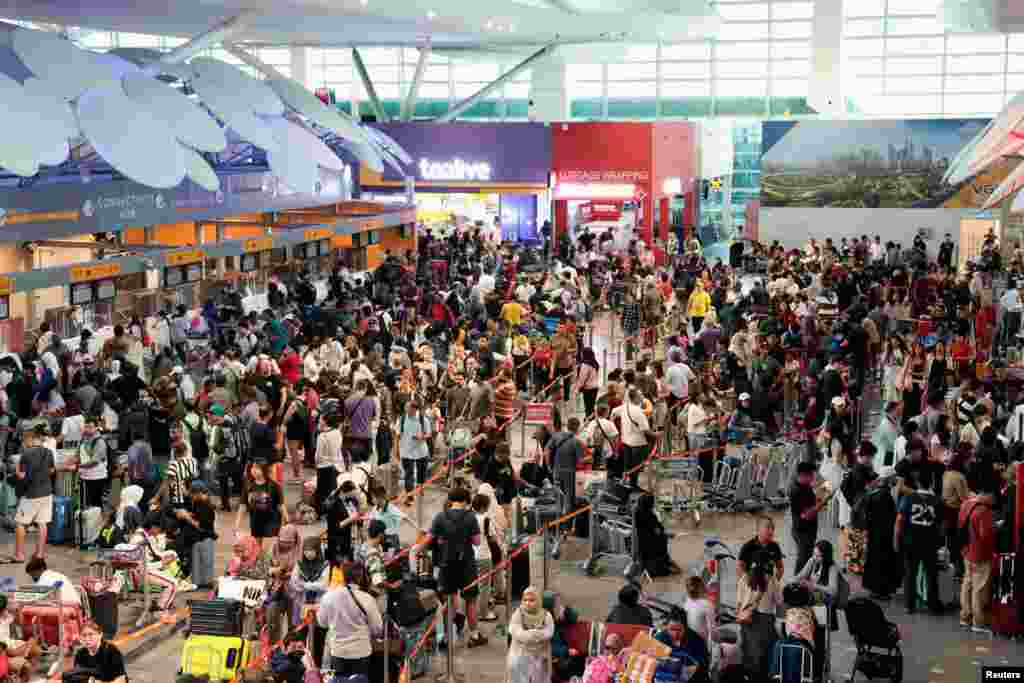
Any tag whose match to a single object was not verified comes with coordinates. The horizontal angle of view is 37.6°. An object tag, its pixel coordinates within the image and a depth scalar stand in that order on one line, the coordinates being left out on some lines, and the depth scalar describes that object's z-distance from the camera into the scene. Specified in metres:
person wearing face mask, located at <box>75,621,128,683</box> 9.85
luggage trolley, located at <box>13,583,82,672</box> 11.52
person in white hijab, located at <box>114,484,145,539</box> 13.51
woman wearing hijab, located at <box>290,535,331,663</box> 11.65
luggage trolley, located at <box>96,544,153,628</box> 12.92
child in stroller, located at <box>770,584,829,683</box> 10.36
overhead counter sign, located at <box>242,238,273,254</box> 27.75
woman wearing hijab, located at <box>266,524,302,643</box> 11.60
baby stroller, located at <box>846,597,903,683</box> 11.37
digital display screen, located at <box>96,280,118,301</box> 23.42
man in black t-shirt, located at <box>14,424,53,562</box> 14.11
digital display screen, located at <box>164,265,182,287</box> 25.59
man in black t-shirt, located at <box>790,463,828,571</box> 13.47
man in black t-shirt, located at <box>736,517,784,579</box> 11.47
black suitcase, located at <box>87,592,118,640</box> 12.19
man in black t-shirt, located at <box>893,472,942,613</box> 13.01
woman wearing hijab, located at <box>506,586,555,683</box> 10.16
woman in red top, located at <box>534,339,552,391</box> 22.09
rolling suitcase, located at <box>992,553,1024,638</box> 12.48
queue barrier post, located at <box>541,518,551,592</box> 13.21
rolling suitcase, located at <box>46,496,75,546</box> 15.30
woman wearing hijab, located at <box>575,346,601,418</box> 20.58
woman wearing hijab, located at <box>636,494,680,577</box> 13.75
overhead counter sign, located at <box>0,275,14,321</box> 20.39
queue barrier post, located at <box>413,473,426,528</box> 15.39
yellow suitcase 10.86
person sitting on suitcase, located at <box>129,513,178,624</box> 13.07
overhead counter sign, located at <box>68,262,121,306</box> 22.28
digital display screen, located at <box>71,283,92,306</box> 22.80
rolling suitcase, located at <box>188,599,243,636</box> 11.11
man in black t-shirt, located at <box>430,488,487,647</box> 11.79
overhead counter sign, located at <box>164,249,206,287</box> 25.05
